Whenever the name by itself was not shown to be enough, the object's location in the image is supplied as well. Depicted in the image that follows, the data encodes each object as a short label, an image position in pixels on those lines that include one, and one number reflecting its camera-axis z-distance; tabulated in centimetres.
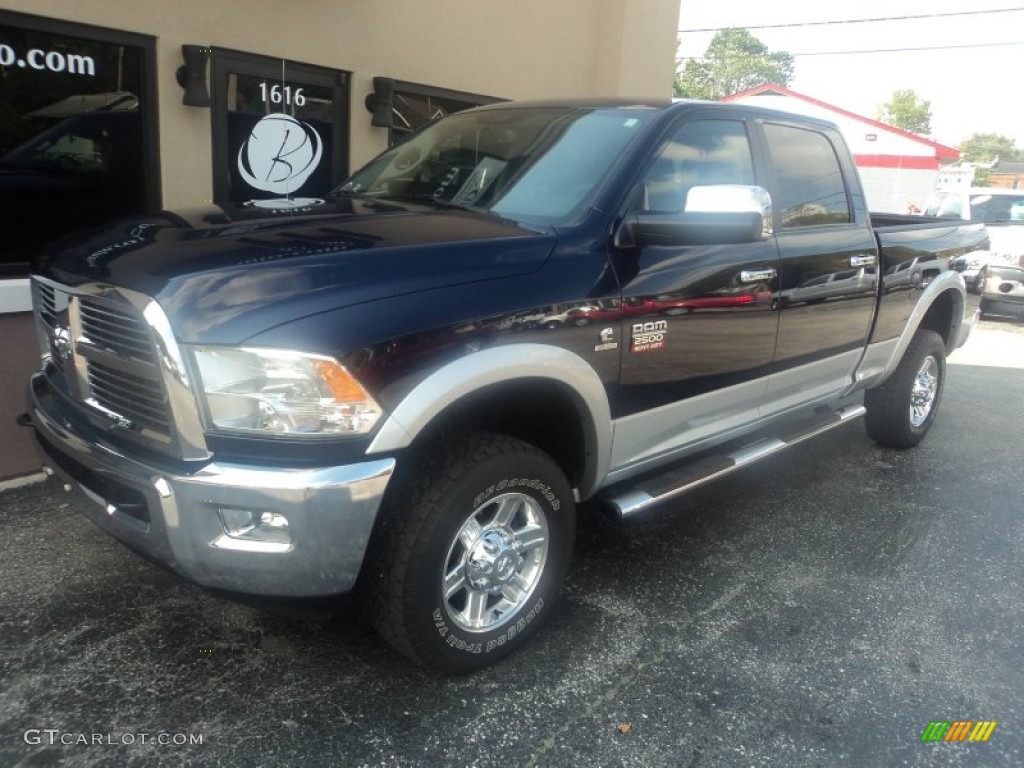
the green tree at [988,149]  11506
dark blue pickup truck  233
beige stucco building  459
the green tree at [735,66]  8988
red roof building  3294
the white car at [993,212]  1282
